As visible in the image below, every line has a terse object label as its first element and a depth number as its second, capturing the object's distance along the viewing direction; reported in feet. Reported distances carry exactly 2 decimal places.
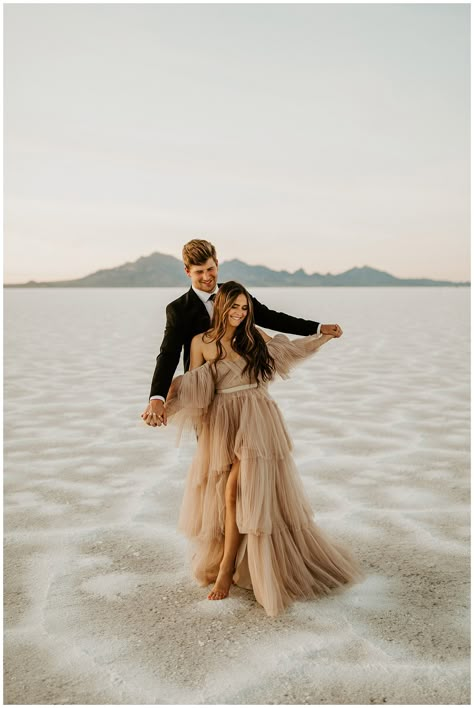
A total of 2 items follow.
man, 9.79
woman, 9.98
